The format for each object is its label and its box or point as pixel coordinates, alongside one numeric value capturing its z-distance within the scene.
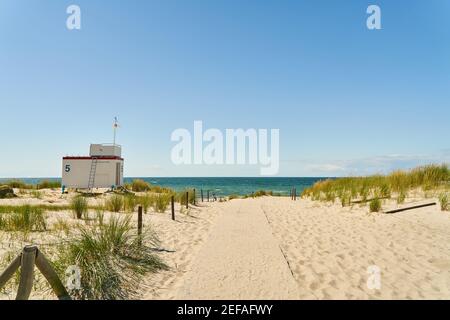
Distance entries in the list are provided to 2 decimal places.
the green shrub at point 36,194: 18.75
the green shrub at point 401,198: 12.45
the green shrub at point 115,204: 13.18
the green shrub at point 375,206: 11.82
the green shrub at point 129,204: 13.31
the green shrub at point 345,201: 14.44
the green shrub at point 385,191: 14.24
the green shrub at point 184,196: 17.00
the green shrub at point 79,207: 11.00
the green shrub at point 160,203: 13.81
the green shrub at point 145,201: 13.94
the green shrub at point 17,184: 25.71
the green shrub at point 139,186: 27.69
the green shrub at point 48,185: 27.45
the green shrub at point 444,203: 10.50
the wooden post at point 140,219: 7.42
